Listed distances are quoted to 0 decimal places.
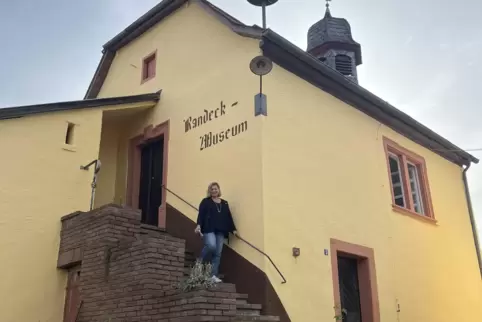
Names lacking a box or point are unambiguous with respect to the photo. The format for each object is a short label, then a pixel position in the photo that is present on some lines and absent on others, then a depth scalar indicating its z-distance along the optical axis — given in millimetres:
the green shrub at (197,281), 7274
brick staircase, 7266
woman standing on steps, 8648
